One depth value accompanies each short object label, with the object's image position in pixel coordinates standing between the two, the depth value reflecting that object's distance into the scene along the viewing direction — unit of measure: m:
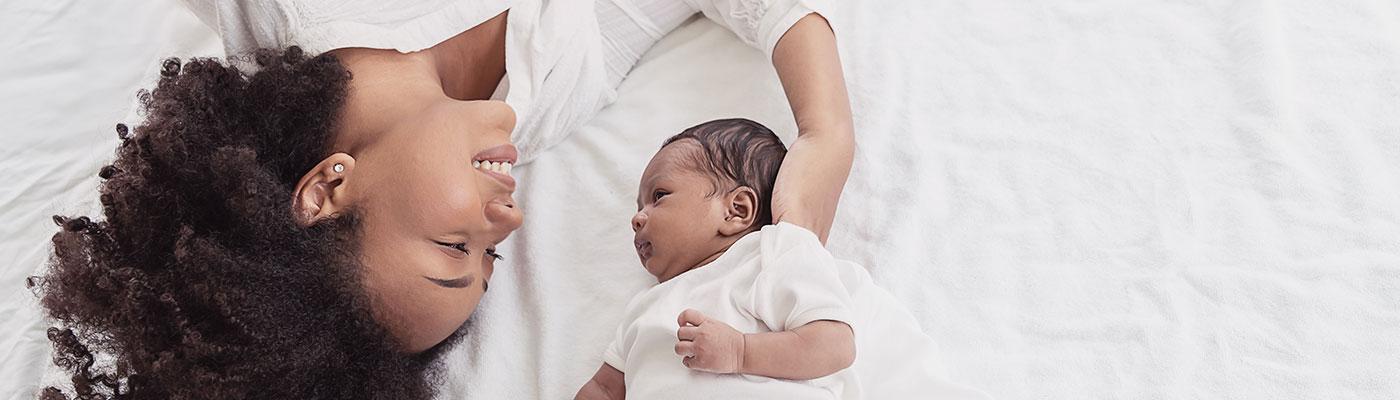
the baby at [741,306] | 1.17
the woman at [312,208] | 1.12
